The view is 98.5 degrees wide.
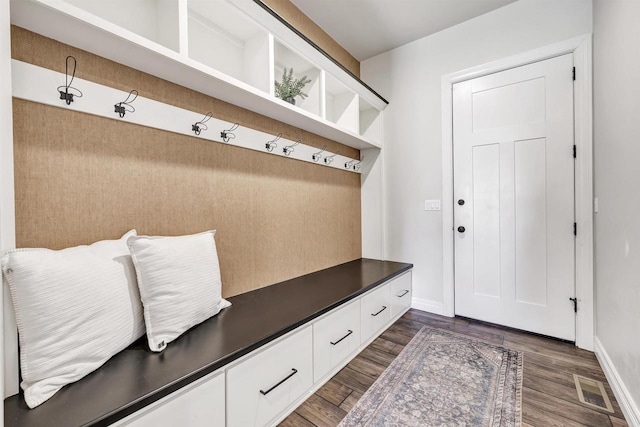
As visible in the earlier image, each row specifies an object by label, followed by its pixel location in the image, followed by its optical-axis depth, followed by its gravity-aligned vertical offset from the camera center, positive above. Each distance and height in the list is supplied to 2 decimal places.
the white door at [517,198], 2.14 +0.08
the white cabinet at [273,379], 0.96 -0.75
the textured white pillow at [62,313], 0.82 -0.32
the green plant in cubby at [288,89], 1.94 +0.86
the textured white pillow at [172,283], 1.12 -0.31
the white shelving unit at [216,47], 1.04 +0.90
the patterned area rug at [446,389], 1.37 -1.04
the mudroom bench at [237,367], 0.83 -0.58
